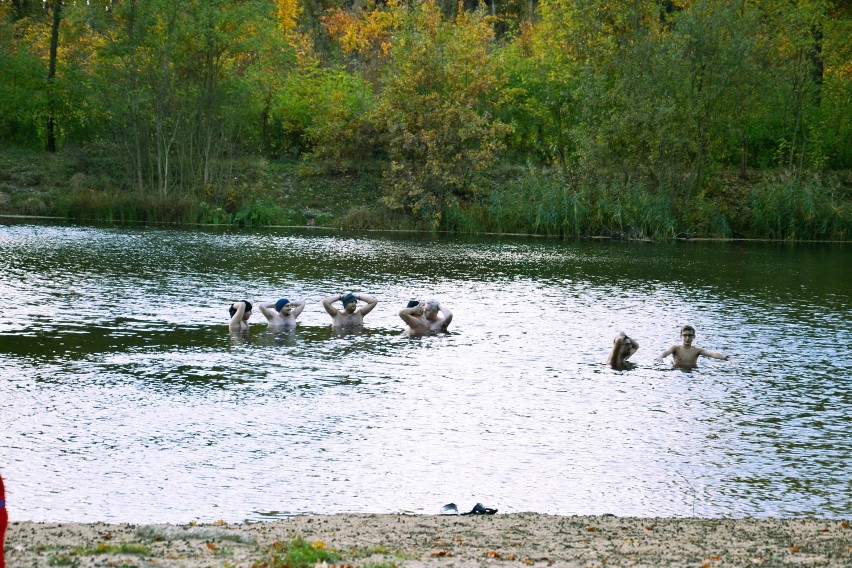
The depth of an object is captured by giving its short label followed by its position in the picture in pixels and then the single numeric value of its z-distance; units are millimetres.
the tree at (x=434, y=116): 52500
